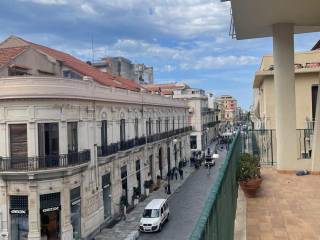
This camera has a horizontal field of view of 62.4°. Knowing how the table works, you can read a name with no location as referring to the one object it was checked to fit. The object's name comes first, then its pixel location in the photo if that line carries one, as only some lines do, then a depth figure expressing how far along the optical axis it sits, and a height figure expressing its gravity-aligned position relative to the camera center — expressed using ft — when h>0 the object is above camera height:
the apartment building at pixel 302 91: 44.00 +4.77
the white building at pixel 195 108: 146.05 +7.12
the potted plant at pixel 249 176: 19.66 -4.22
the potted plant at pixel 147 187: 75.61 -18.76
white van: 50.86 -18.81
